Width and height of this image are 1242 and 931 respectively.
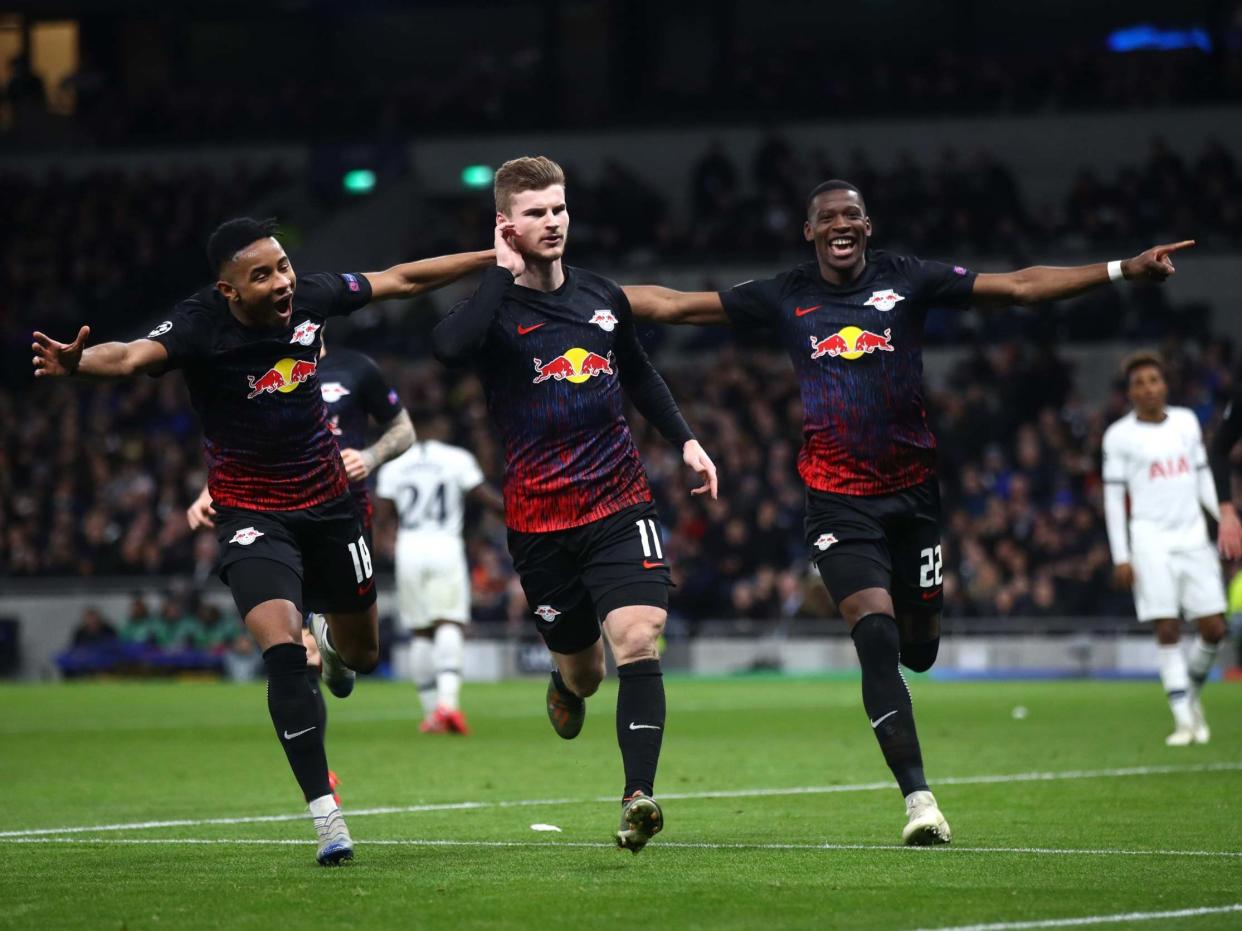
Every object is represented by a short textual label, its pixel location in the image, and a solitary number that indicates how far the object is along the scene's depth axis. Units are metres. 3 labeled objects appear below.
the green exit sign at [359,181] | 41.31
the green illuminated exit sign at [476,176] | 40.28
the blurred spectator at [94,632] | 31.00
